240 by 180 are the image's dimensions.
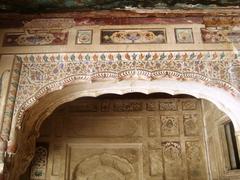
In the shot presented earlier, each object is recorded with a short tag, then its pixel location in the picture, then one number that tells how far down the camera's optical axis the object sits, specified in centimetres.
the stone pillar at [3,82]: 219
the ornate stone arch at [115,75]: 236
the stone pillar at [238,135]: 233
